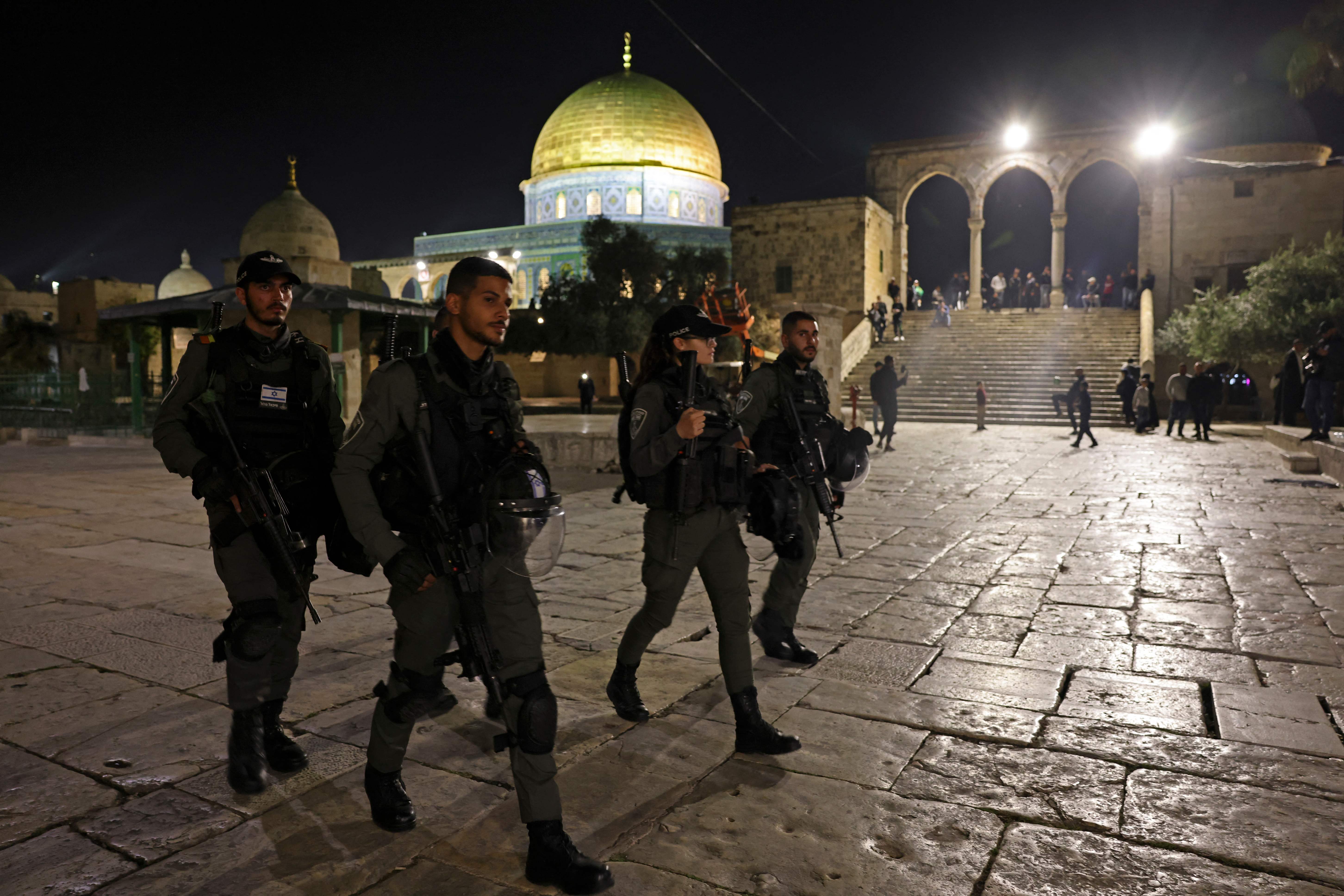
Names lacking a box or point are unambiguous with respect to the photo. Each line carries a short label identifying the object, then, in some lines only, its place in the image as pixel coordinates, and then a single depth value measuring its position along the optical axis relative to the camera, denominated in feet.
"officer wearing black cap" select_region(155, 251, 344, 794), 8.42
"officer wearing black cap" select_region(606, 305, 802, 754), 9.20
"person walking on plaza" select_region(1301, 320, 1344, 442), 35.53
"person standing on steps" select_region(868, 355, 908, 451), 44.60
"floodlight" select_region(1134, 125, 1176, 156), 63.05
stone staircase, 67.51
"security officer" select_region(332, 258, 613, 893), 6.87
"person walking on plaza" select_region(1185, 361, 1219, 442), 51.60
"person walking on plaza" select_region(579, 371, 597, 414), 71.00
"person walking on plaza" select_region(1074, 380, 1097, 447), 46.96
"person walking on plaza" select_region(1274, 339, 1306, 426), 50.55
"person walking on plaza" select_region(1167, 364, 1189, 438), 52.34
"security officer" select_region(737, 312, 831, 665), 11.64
